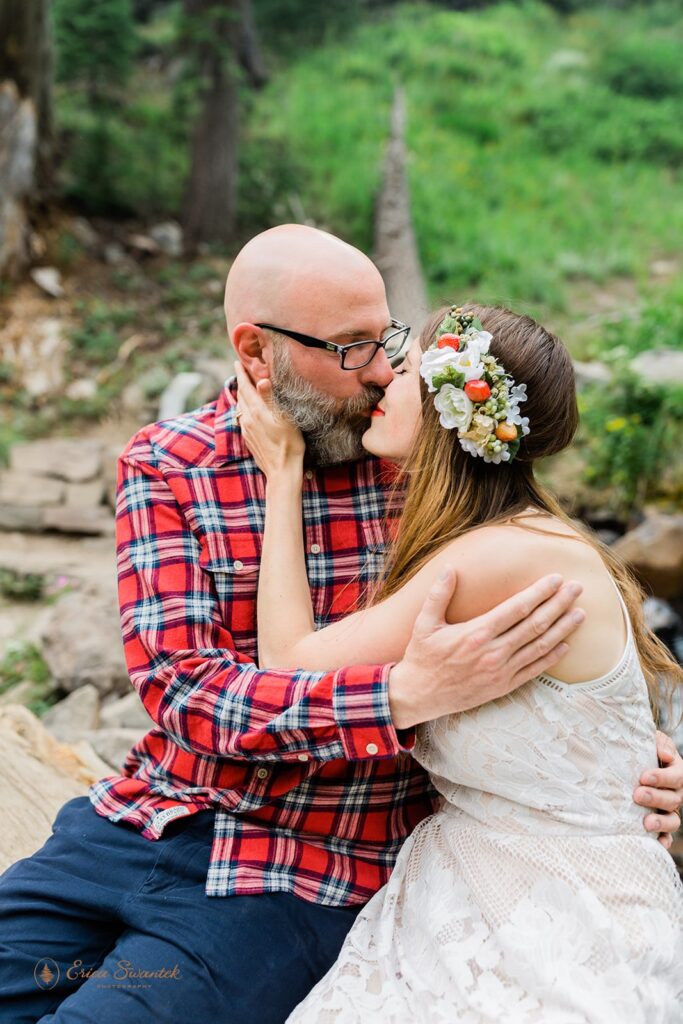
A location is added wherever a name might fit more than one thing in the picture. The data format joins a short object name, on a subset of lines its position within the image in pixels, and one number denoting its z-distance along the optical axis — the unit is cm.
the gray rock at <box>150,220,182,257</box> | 1147
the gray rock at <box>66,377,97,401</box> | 902
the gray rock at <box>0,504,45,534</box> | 705
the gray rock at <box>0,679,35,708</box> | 487
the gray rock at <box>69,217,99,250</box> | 1101
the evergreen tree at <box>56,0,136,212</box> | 1161
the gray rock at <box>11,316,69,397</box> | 914
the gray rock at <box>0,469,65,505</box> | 728
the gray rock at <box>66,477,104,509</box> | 732
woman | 185
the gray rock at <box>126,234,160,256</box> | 1132
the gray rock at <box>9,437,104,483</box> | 762
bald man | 199
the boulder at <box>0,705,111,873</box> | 285
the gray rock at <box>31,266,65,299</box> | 1017
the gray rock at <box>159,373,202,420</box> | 790
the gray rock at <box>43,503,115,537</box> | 704
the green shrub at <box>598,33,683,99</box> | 1947
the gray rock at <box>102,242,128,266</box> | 1100
